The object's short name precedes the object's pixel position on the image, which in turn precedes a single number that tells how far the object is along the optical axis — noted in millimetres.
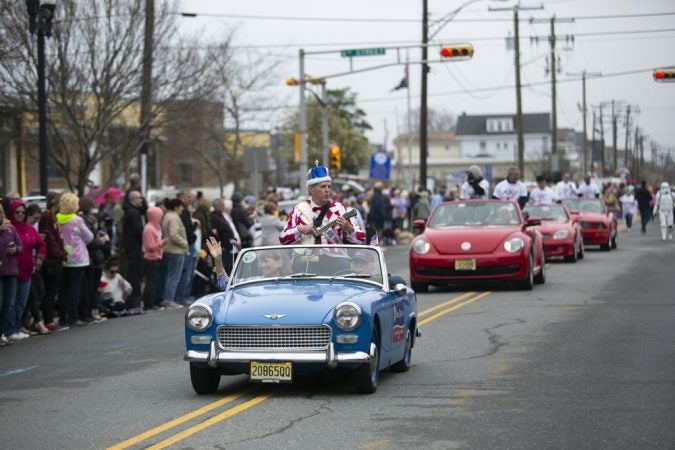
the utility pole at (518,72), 56588
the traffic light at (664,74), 41344
